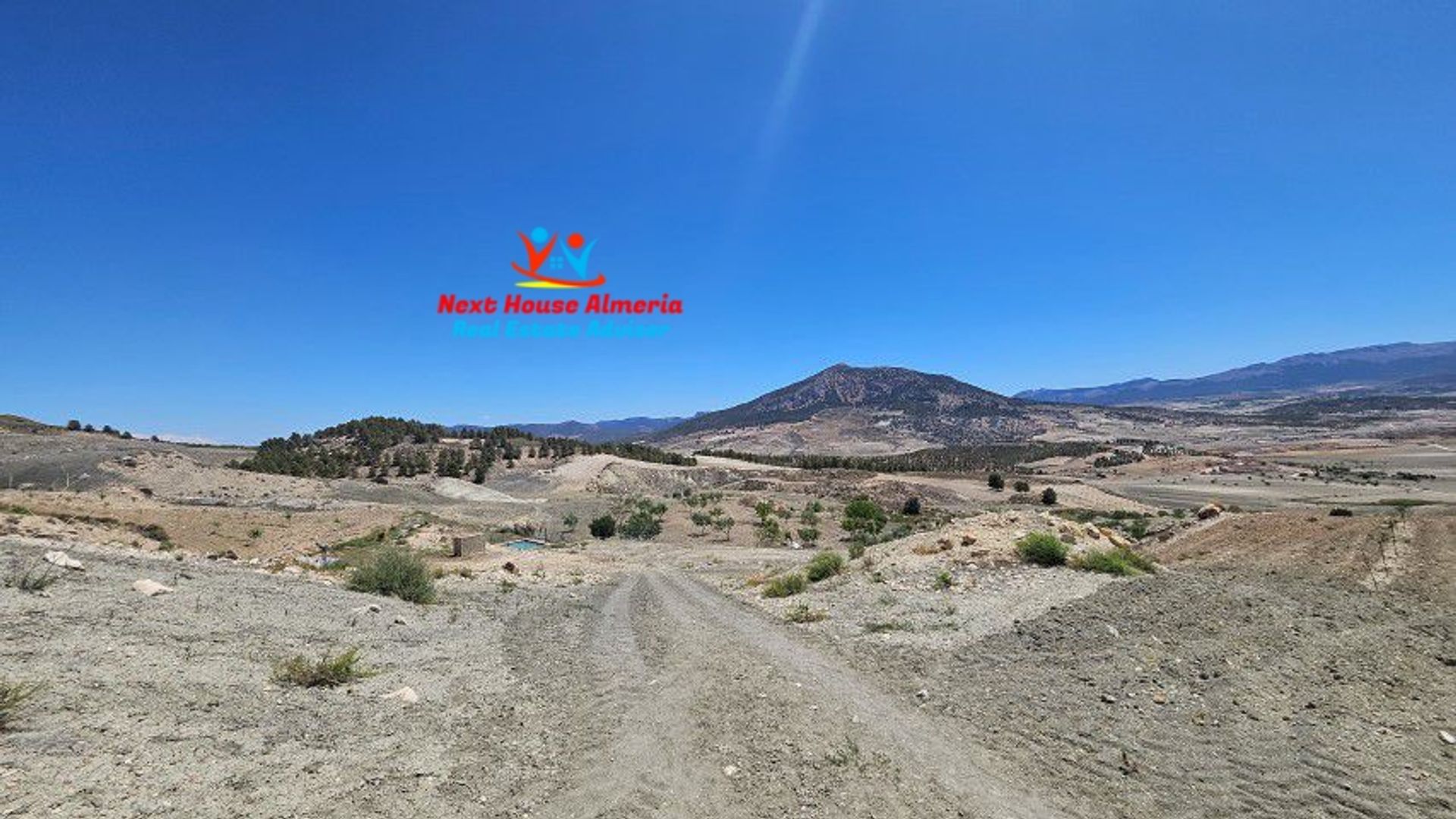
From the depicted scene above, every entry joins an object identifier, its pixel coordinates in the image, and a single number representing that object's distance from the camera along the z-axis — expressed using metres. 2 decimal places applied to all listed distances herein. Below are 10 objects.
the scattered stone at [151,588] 10.70
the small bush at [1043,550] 16.25
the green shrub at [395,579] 16.30
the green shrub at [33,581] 9.31
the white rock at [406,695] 8.26
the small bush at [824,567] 19.36
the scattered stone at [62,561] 11.03
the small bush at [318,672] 8.14
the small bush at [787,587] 18.22
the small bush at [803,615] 14.31
